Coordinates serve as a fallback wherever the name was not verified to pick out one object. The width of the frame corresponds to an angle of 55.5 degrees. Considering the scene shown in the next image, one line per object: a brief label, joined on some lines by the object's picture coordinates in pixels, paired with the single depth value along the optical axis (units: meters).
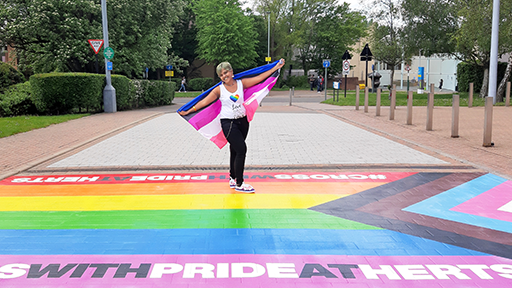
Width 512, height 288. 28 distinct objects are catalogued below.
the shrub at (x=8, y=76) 20.83
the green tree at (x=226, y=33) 48.88
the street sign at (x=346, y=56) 30.59
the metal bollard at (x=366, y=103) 21.05
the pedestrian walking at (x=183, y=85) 50.31
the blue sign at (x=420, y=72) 46.77
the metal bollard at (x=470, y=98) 24.60
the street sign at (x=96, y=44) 21.45
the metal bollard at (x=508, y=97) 24.69
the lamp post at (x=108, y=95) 21.89
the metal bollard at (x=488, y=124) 10.84
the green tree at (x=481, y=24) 23.56
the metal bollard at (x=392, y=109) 17.37
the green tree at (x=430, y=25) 30.58
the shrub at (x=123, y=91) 22.94
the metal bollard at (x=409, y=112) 15.69
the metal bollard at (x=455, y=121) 12.34
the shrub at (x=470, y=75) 38.09
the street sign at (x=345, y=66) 30.00
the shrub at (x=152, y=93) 25.58
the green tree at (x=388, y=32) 34.06
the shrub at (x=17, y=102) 19.19
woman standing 6.59
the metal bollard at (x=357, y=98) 23.03
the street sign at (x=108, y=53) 22.02
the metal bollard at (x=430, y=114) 14.05
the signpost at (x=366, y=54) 29.28
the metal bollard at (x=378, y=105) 19.29
